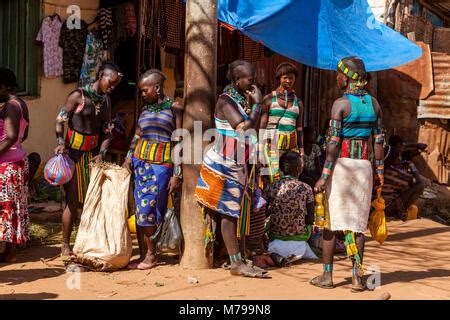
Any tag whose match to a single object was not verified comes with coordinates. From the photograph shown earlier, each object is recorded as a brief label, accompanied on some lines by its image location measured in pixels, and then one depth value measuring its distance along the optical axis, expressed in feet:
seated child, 46.44
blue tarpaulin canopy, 53.88
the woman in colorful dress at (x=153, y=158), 42.34
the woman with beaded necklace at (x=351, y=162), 37.68
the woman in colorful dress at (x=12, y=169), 41.22
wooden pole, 42.65
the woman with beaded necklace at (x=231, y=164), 40.01
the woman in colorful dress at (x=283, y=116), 50.44
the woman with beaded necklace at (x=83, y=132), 43.91
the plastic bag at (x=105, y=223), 41.06
